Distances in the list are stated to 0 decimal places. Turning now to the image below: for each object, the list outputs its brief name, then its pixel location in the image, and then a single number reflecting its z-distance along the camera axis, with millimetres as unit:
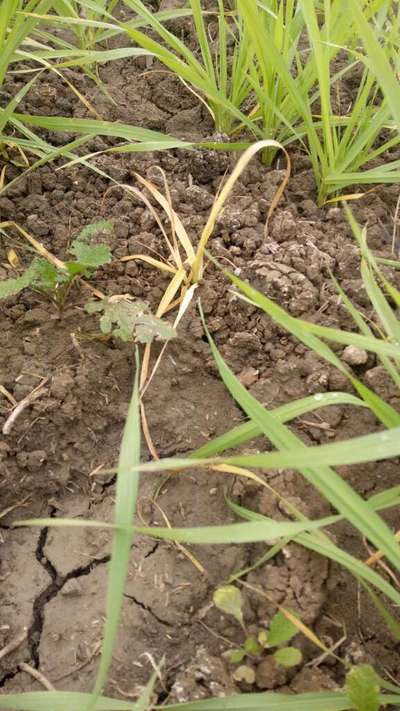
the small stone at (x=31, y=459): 424
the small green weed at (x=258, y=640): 345
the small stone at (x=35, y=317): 476
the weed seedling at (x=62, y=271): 442
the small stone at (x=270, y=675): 348
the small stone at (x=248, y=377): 445
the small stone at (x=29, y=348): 462
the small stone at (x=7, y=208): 521
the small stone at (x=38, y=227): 512
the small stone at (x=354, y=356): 437
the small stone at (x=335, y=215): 512
